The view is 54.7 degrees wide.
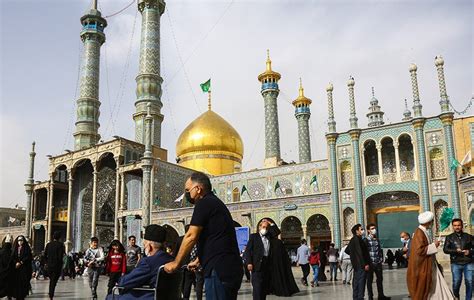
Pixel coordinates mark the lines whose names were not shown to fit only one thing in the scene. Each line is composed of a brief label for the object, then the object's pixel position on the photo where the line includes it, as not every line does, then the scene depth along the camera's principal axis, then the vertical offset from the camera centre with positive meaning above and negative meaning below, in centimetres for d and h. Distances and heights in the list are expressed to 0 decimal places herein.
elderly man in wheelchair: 337 -35
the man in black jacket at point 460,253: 668 -40
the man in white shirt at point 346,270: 1255 -114
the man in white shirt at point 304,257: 1312 -78
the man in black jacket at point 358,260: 727 -51
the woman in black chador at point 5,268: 822 -53
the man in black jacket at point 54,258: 883 -40
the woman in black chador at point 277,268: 711 -58
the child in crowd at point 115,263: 870 -52
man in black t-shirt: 349 -11
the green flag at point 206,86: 3934 +1242
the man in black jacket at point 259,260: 663 -42
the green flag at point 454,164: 1991 +262
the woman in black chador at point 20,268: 835 -55
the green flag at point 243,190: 2737 +246
